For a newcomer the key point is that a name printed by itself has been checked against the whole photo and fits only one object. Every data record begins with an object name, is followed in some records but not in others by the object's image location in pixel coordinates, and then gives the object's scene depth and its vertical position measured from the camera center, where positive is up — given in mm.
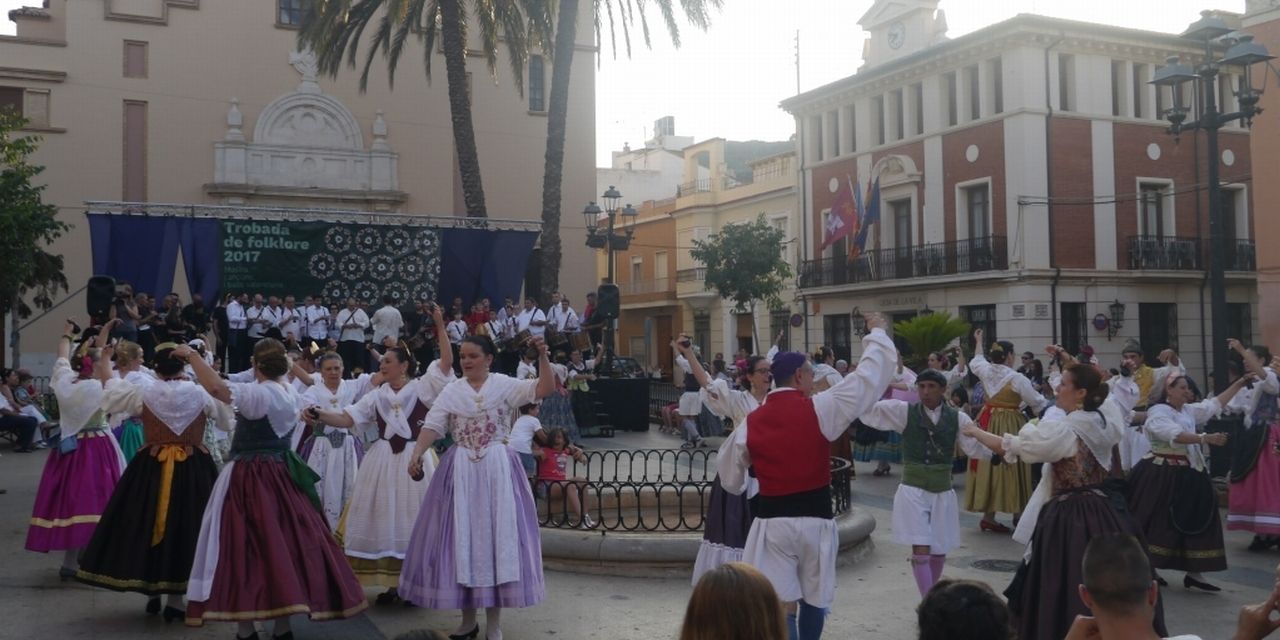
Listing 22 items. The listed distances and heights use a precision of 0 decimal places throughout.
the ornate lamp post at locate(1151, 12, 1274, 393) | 13742 +2938
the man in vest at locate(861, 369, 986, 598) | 7875 -990
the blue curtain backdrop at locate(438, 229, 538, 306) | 23297 +1888
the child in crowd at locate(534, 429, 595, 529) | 10359 -1160
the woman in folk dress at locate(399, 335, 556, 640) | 6922 -970
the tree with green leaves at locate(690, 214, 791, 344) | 37656 +3000
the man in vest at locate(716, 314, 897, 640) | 5945 -658
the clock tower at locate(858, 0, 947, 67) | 36969 +10655
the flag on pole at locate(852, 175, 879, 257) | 35625 +4143
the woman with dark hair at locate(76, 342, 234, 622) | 7316 -923
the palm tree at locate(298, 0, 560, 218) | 22797 +6947
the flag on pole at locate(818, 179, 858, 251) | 35031 +4090
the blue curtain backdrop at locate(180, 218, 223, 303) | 21212 +1924
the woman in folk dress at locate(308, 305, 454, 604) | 8109 -964
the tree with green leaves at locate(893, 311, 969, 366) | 19031 +272
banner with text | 21656 +1900
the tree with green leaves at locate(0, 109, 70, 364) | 19656 +2542
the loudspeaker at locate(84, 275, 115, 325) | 12062 +681
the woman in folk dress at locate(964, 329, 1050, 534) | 11430 -1188
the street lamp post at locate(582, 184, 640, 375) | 21891 +2248
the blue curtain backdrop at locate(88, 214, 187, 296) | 20578 +2006
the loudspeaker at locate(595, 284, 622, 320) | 19016 +893
